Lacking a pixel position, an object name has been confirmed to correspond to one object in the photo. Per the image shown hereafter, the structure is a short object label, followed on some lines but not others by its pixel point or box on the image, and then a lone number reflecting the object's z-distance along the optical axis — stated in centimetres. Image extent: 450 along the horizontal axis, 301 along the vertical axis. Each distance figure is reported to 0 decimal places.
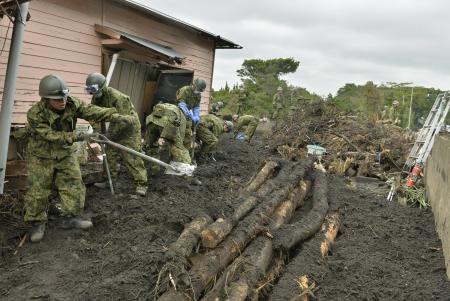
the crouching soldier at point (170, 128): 688
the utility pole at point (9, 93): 491
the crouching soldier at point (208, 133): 892
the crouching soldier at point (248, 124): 1308
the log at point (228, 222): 418
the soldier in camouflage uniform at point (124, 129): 582
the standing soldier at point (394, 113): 1731
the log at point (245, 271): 356
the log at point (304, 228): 465
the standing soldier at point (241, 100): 2380
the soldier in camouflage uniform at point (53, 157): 446
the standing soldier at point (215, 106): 1263
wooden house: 650
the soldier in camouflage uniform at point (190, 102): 811
